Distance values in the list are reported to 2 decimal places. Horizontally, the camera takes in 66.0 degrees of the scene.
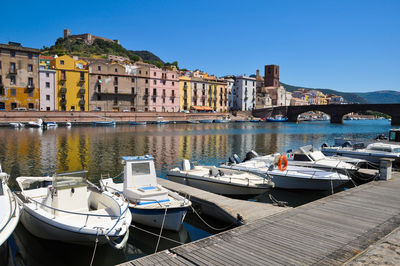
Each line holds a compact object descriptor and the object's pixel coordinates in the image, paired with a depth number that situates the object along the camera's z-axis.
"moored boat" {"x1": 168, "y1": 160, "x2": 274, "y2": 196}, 15.98
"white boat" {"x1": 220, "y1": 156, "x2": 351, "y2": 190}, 17.31
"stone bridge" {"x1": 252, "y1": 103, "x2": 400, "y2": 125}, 103.56
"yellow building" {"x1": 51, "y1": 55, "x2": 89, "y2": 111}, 77.12
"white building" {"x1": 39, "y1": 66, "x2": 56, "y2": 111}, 74.93
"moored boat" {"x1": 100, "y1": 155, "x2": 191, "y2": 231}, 11.47
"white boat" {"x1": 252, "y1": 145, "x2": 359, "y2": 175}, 19.52
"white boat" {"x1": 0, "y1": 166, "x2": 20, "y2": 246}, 8.16
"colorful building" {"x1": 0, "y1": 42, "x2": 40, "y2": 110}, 69.94
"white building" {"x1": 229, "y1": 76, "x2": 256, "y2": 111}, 125.94
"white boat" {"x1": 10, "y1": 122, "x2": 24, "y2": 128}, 63.94
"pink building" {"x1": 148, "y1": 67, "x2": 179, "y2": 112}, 94.62
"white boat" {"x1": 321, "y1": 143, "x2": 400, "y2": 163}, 24.80
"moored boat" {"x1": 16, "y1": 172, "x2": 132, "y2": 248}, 9.29
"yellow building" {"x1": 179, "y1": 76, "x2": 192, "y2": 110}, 104.62
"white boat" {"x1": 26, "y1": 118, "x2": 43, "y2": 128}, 65.38
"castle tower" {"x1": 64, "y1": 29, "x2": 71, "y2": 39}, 157.66
